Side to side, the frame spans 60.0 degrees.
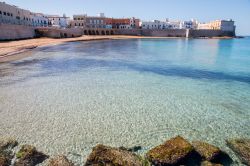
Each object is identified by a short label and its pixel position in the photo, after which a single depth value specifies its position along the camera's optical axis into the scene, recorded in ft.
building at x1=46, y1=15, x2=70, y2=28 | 329.77
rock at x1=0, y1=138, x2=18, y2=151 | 24.33
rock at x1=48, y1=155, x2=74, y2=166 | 21.04
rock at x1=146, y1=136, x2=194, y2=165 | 20.83
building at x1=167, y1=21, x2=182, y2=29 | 447.79
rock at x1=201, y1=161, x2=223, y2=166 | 20.80
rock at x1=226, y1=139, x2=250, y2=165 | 22.04
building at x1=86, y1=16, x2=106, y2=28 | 318.86
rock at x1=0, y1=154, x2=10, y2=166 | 20.82
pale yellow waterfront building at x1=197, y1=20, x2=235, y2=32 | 382.69
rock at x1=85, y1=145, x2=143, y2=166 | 20.57
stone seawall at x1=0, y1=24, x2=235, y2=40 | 166.05
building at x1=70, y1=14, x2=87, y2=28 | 316.93
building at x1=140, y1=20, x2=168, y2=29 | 387.34
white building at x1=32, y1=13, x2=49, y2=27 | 261.93
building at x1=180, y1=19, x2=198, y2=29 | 456.04
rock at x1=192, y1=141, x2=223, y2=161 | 21.75
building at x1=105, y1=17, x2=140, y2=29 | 342.44
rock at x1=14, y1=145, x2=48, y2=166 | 21.43
